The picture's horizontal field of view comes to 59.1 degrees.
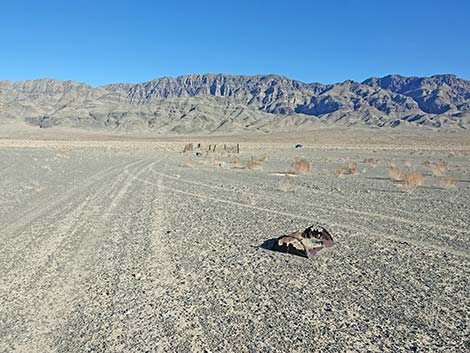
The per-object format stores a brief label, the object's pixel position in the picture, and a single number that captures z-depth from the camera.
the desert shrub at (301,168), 25.92
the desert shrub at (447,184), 18.77
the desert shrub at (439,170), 24.47
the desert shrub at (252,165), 30.25
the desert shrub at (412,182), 17.96
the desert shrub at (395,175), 22.42
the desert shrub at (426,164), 31.60
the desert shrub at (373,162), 33.58
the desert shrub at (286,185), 17.73
